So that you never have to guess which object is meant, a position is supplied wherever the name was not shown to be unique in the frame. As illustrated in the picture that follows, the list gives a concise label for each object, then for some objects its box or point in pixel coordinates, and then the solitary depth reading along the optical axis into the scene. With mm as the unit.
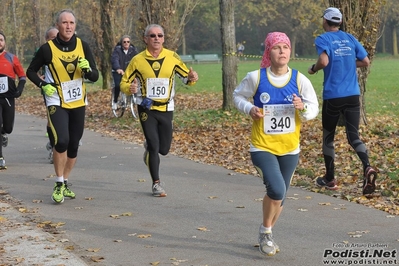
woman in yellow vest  6895
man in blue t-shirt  9836
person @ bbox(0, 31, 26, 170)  12703
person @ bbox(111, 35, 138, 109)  19330
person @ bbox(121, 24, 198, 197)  10031
